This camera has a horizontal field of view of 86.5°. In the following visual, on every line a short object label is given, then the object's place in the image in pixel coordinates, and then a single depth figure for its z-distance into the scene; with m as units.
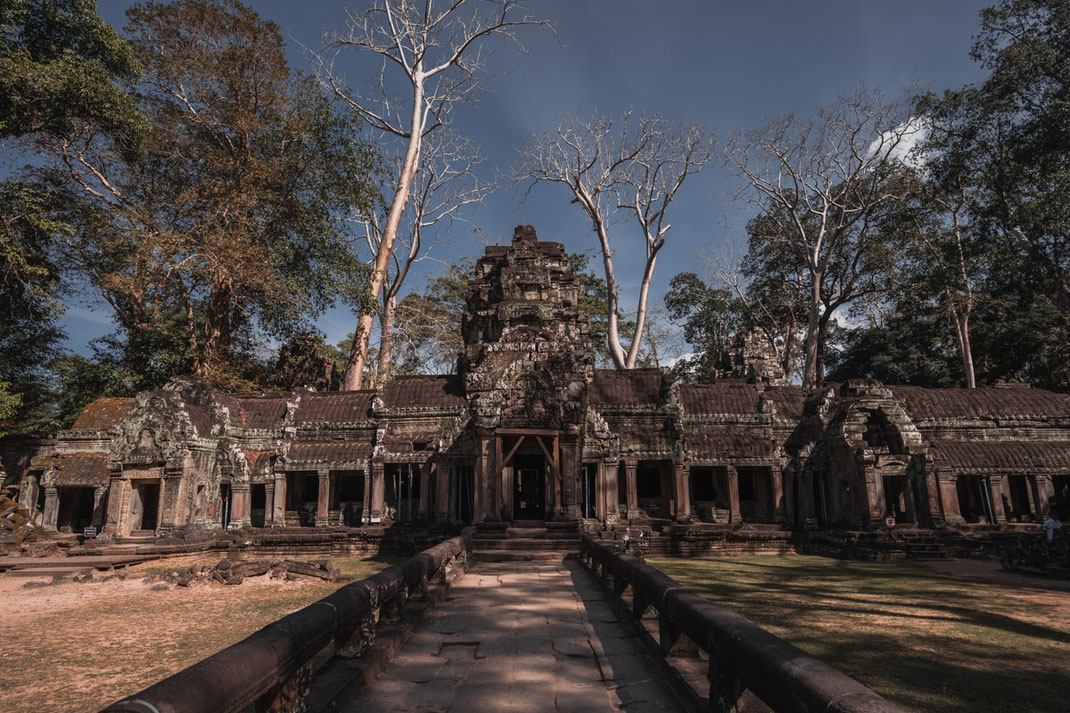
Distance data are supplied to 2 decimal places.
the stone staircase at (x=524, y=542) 12.84
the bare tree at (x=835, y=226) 29.92
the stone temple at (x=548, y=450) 18.19
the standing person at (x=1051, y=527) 14.49
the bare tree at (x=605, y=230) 31.66
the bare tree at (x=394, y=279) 32.31
